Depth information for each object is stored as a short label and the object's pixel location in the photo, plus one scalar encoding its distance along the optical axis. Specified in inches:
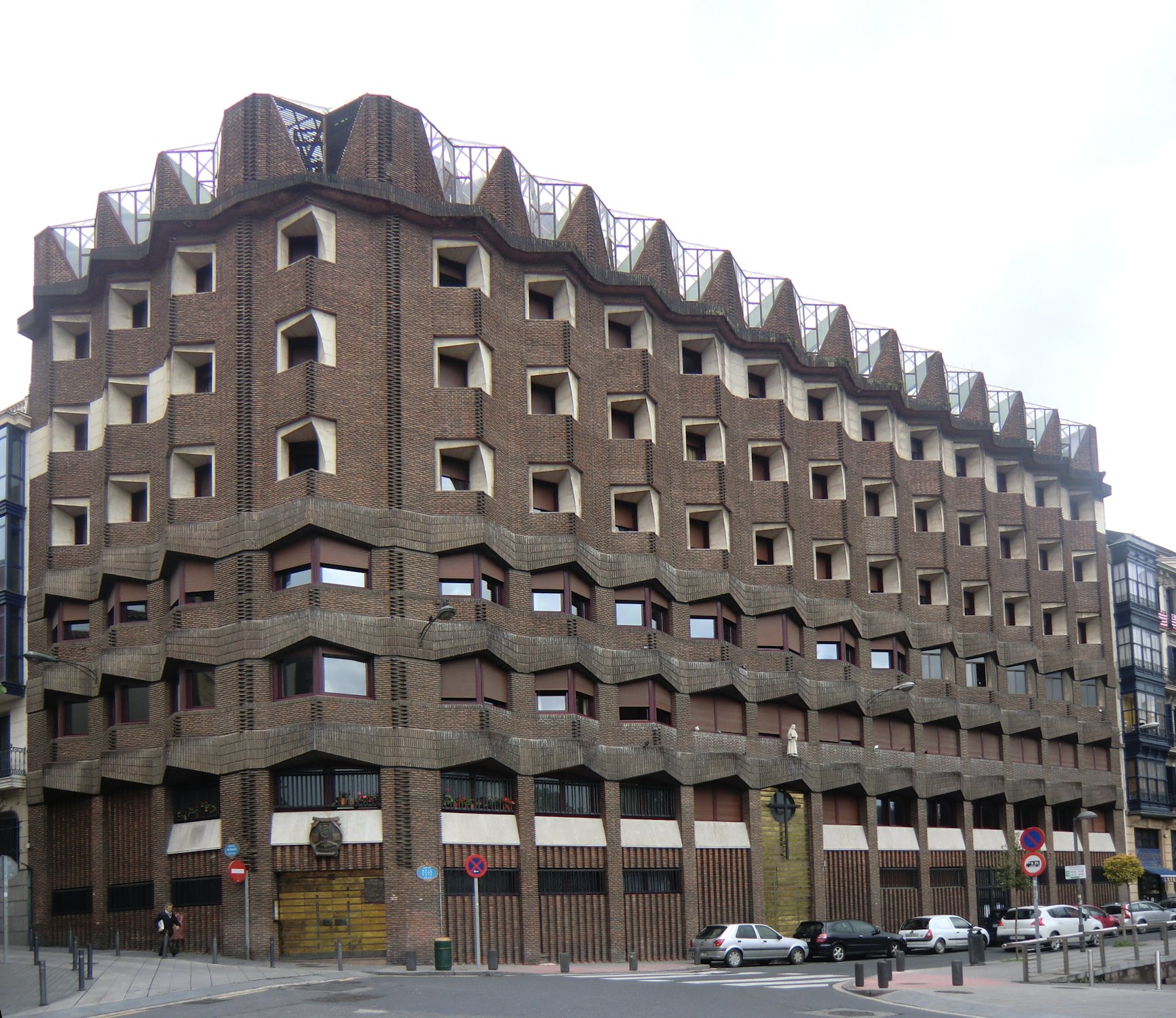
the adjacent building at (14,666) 2021.4
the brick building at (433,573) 1688.0
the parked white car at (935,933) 1942.7
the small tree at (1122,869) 2699.3
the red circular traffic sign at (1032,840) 1300.4
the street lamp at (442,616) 1525.6
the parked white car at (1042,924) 1974.7
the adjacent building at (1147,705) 3203.7
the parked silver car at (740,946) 1675.7
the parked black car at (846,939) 1793.8
